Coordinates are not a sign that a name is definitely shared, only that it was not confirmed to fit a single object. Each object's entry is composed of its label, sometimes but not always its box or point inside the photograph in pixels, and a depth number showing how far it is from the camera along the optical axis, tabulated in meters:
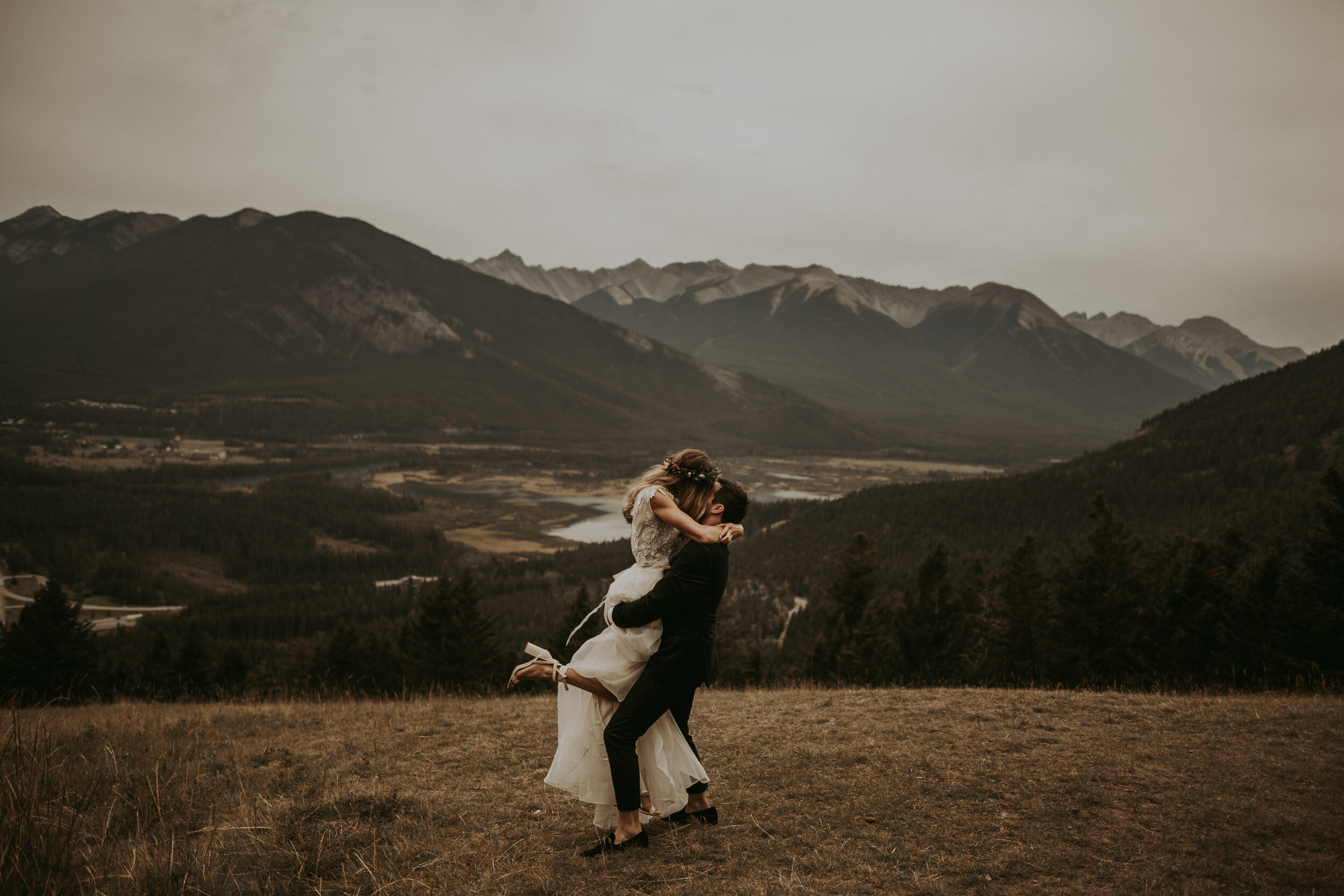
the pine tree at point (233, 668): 31.89
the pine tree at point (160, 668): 29.53
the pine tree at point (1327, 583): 18.88
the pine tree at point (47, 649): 24.56
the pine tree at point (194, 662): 30.33
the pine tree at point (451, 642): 30.12
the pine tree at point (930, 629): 32.28
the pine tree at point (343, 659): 31.86
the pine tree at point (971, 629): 32.12
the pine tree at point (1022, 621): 29.59
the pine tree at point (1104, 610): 27.31
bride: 5.45
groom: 5.23
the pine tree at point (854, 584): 34.12
